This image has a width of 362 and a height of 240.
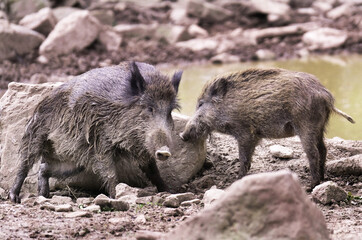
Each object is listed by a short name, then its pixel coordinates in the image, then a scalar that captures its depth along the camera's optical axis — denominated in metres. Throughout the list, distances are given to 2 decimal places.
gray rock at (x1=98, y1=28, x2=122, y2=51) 31.53
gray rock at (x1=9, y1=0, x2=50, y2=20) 35.41
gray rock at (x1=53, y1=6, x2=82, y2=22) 34.53
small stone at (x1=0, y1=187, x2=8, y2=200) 14.31
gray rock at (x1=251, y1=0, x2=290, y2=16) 38.22
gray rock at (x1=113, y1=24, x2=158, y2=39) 34.66
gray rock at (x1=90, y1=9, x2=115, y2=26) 35.95
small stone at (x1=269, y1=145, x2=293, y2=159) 14.86
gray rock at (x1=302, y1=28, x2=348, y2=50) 32.37
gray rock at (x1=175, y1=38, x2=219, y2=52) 32.63
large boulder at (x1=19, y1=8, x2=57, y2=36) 31.25
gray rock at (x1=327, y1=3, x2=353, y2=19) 38.16
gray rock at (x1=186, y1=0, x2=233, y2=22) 38.37
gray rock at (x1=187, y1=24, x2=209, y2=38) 34.97
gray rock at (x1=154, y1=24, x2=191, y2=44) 33.94
